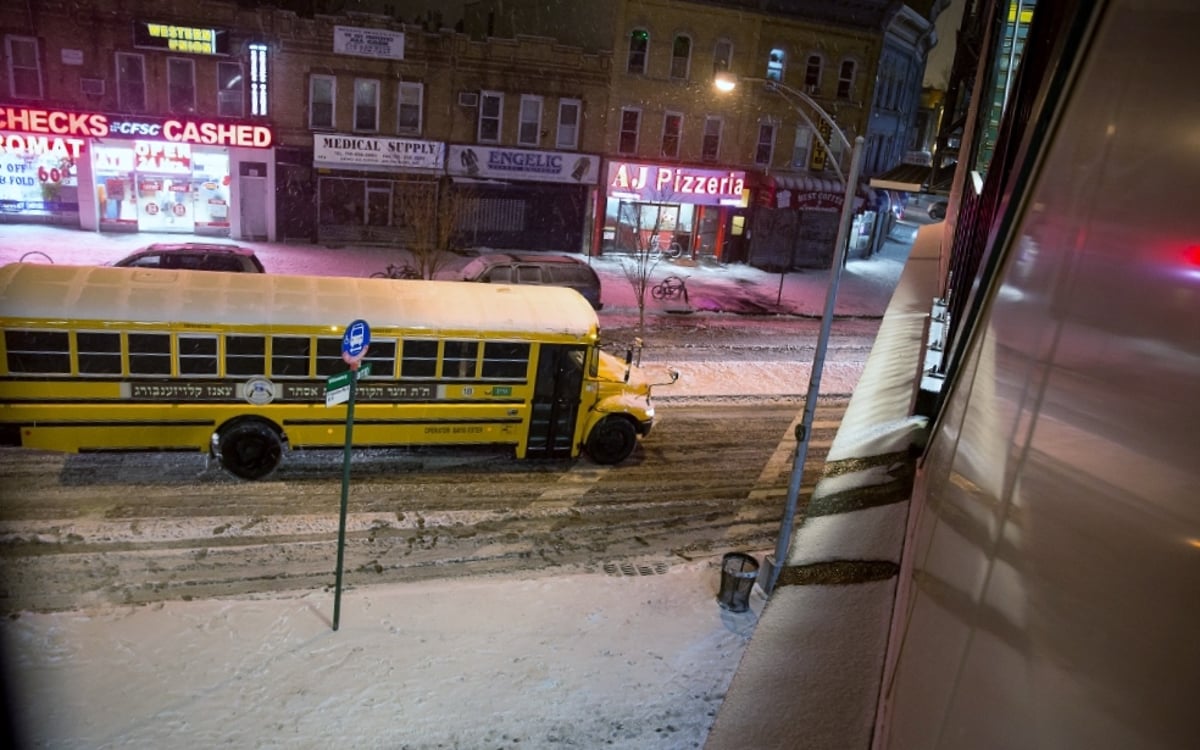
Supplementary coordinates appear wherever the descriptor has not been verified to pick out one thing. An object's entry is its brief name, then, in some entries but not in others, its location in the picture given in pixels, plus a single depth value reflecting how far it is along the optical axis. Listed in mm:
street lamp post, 11117
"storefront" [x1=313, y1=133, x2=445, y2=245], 31109
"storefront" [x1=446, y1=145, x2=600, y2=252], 32625
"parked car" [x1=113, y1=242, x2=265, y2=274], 20656
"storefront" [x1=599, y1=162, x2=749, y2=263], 34625
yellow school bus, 12125
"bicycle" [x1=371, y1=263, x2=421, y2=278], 25762
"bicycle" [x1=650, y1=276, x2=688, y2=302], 28781
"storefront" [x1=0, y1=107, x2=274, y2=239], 28688
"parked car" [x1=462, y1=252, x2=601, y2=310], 23516
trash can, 10906
